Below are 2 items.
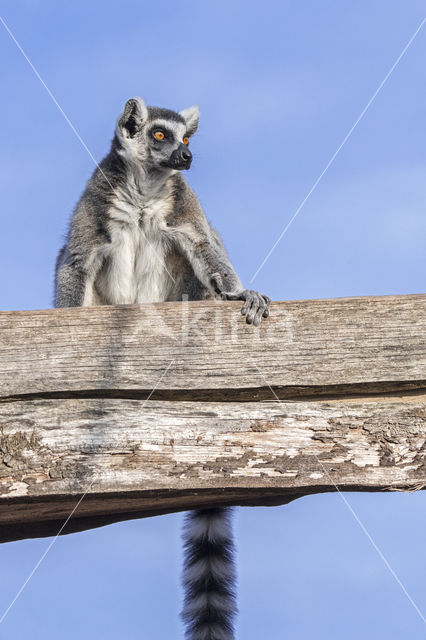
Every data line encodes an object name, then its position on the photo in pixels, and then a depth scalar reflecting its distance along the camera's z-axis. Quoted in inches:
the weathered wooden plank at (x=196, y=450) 163.5
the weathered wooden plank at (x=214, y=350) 180.9
